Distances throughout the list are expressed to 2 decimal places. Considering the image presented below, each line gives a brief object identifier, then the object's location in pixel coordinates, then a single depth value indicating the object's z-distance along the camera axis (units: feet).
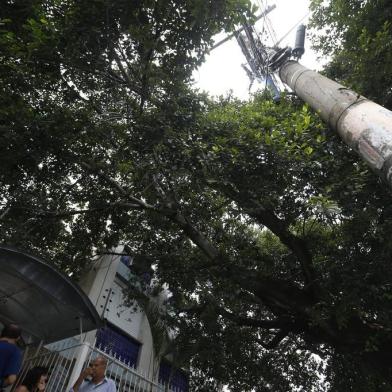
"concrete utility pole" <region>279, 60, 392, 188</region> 14.75
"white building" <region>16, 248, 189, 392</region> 25.08
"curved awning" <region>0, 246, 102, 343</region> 18.99
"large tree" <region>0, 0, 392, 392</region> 19.95
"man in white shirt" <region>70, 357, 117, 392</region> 15.93
